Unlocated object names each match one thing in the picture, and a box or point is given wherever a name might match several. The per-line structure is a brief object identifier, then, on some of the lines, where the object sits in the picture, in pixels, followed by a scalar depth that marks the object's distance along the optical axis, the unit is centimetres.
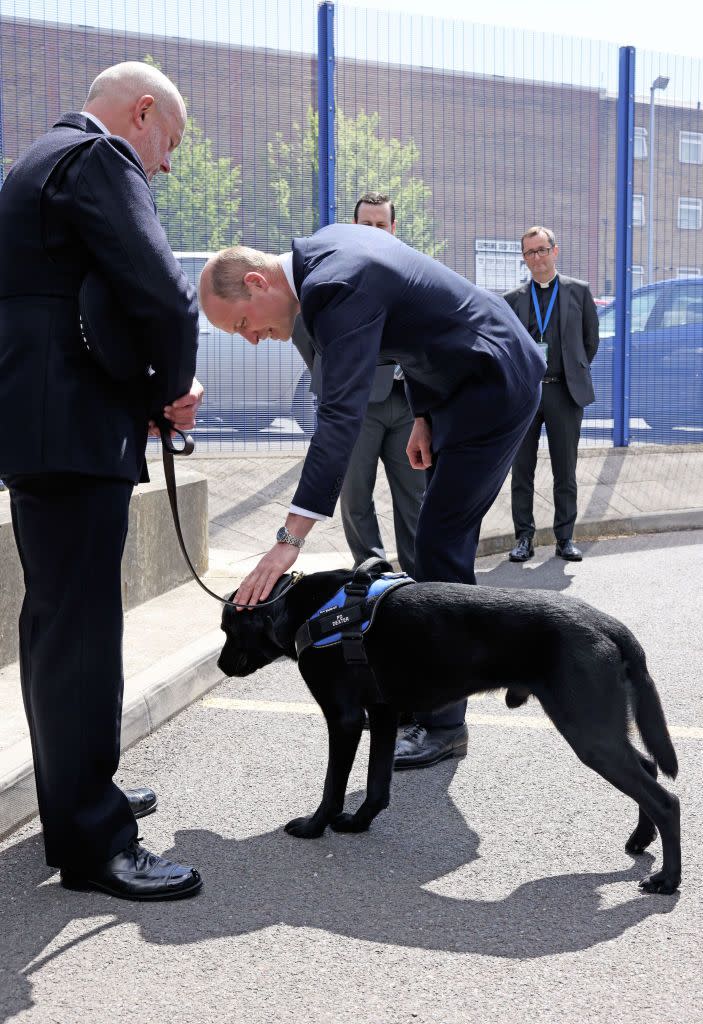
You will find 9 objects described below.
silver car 912
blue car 1059
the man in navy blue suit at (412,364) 330
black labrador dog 309
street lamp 1066
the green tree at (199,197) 875
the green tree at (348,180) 928
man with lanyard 820
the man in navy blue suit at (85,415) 284
